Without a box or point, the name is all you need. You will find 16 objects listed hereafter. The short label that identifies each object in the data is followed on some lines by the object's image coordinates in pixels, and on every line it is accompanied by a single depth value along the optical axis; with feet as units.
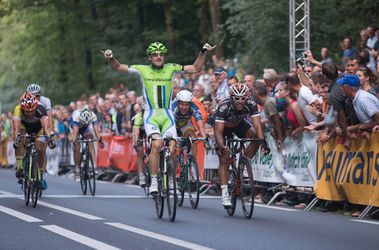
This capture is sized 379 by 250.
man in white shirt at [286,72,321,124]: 52.19
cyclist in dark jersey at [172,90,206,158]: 53.83
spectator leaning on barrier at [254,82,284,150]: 55.52
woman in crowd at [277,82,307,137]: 53.21
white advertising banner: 52.90
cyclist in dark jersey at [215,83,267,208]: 45.42
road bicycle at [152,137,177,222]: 43.47
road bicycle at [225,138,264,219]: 45.21
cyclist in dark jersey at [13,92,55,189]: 53.72
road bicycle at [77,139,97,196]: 64.69
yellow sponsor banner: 45.50
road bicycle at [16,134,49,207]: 51.85
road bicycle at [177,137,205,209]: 51.42
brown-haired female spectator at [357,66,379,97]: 49.62
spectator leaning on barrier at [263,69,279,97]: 60.54
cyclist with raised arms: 46.78
